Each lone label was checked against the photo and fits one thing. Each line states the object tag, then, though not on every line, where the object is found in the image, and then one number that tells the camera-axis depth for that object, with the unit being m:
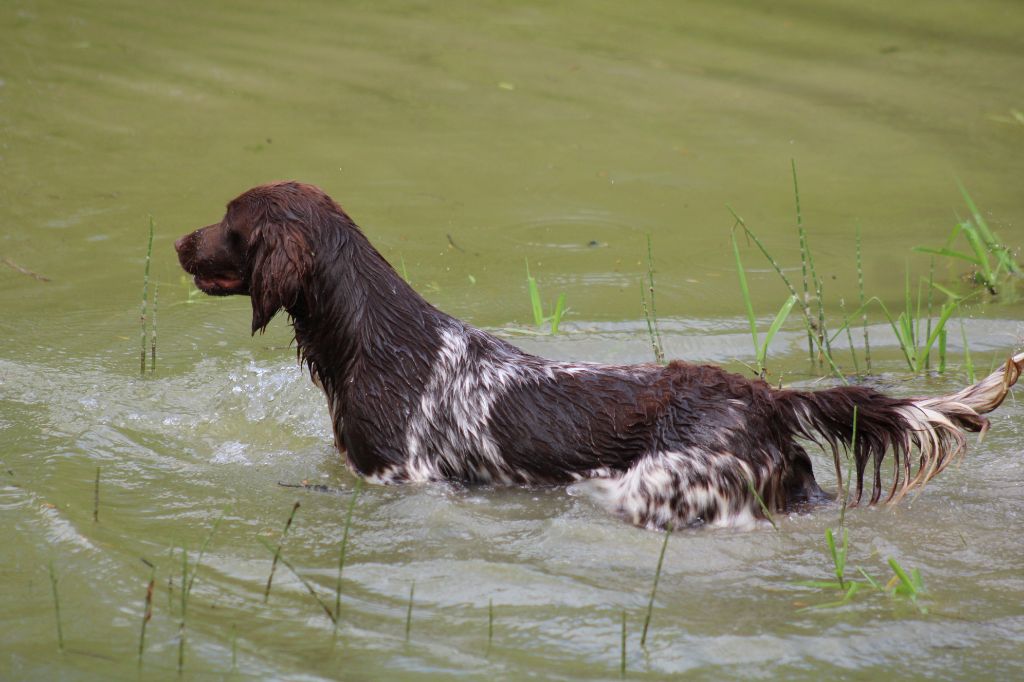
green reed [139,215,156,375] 13.44
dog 10.13
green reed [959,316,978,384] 12.90
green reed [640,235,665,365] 13.79
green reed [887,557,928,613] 8.73
